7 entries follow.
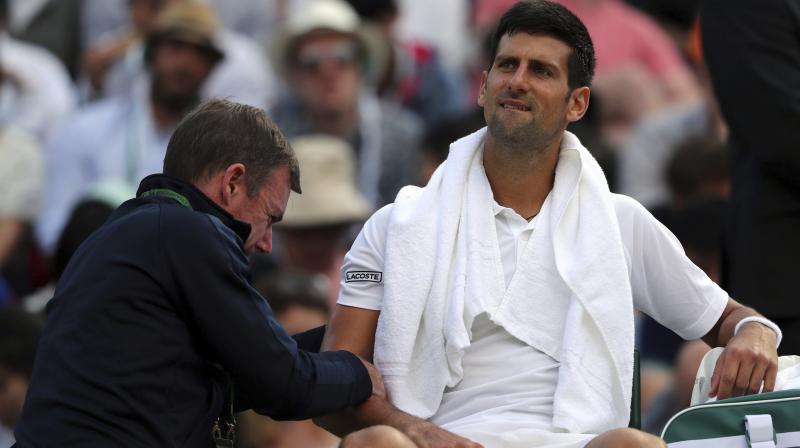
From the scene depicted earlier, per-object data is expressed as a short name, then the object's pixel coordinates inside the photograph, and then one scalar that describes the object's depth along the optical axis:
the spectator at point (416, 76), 23.06
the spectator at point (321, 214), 18.41
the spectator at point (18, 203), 18.91
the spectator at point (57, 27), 23.00
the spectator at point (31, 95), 20.84
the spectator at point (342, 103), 20.05
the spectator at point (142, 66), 20.77
